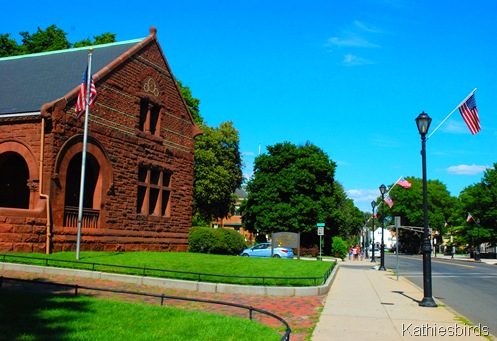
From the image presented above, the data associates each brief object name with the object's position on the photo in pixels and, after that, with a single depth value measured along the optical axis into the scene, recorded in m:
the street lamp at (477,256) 62.38
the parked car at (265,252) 34.40
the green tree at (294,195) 52.44
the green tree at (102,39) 40.97
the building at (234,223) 91.41
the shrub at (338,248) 54.94
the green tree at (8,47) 40.34
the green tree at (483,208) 74.50
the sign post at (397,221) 23.73
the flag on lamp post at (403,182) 36.55
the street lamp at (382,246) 31.35
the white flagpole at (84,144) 19.45
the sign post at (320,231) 37.14
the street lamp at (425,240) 13.60
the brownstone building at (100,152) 19.92
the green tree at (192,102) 44.75
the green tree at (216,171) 56.00
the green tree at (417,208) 104.81
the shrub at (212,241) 29.00
